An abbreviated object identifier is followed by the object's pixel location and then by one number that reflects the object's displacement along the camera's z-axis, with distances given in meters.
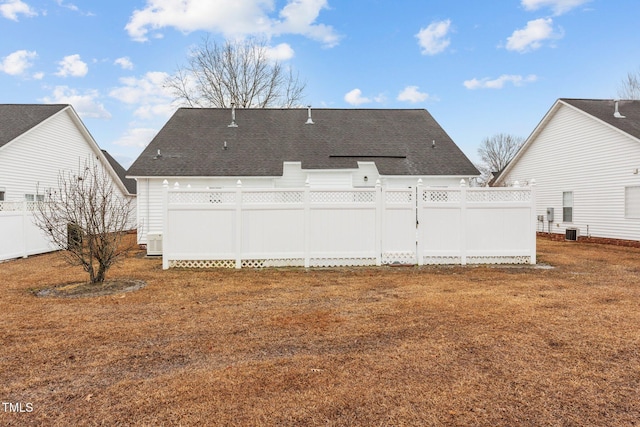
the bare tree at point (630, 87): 32.32
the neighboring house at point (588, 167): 13.39
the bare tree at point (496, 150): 49.69
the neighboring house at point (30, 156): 11.07
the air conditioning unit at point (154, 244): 11.13
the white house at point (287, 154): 14.02
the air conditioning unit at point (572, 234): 15.36
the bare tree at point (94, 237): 7.02
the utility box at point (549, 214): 16.86
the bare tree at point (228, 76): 27.42
